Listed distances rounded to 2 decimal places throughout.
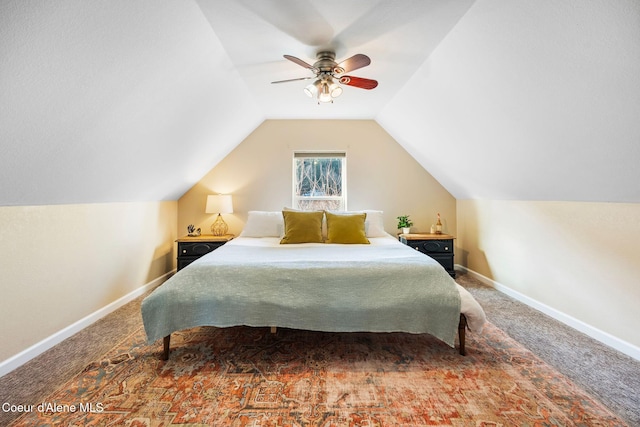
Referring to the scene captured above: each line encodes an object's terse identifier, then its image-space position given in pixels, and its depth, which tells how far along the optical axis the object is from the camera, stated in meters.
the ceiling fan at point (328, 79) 2.17
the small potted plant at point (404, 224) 3.95
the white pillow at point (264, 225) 3.47
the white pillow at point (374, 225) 3.46
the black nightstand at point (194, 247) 3.51
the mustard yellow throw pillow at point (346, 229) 3.04
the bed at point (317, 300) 1.83
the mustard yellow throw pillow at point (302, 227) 3.08
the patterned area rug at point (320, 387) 1.36
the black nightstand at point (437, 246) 3.71
